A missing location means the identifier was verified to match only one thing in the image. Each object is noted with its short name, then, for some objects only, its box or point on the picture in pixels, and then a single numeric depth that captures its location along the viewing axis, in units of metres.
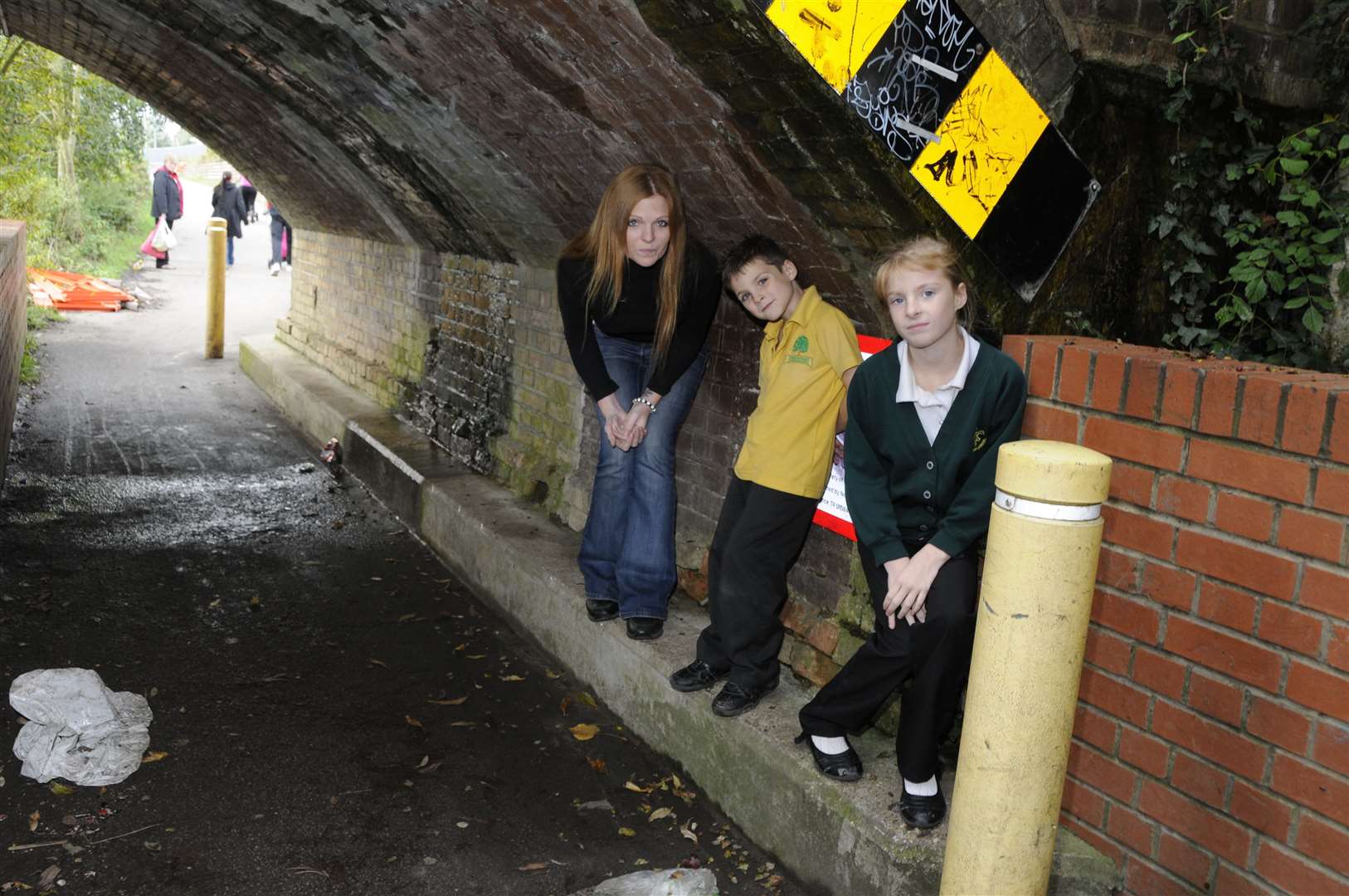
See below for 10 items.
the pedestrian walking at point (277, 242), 21.50
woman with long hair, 4.36
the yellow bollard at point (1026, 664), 2.13
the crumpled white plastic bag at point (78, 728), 3.97
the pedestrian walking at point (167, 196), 21.92
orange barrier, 16.36
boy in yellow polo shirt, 3.76
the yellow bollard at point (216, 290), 13.24
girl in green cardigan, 3.01
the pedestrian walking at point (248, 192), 24.36
